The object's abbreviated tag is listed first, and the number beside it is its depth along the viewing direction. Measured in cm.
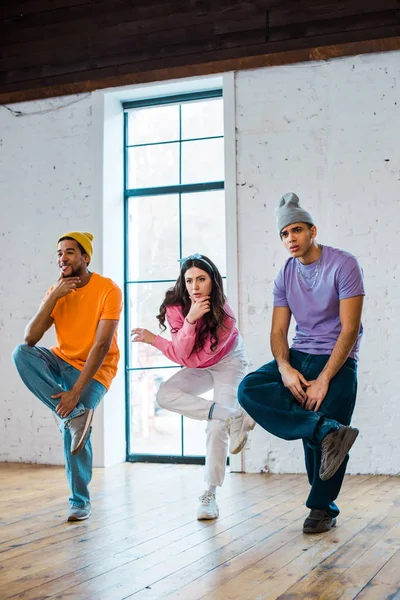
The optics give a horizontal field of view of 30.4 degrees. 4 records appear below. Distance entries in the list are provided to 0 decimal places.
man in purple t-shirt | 312
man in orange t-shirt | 354
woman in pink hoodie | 351
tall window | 534
